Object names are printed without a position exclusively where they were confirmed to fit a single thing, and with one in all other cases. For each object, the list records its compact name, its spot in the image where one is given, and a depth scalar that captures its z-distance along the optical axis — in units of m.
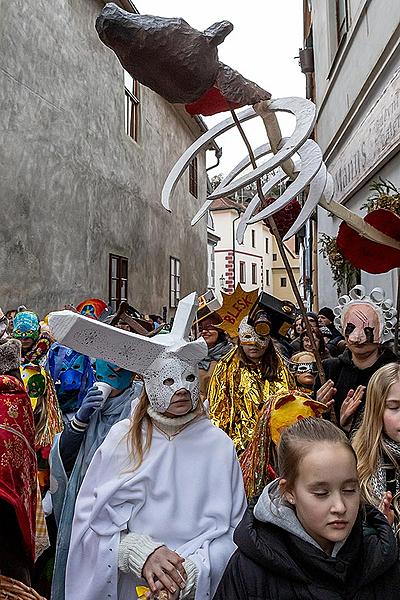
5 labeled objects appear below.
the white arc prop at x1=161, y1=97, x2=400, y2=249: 2.81
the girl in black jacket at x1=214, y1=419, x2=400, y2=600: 1.87
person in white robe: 2.37
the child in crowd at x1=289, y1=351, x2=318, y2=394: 4.02
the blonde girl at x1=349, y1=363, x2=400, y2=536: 2.52
